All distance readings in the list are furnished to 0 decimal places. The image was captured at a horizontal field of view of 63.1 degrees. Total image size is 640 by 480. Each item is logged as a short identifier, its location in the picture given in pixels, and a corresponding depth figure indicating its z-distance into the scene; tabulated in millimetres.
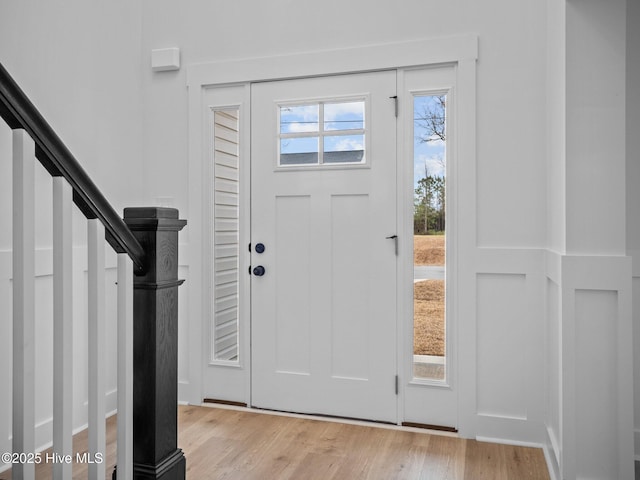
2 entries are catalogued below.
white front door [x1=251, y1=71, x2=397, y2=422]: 2932
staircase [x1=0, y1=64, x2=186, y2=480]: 1227
